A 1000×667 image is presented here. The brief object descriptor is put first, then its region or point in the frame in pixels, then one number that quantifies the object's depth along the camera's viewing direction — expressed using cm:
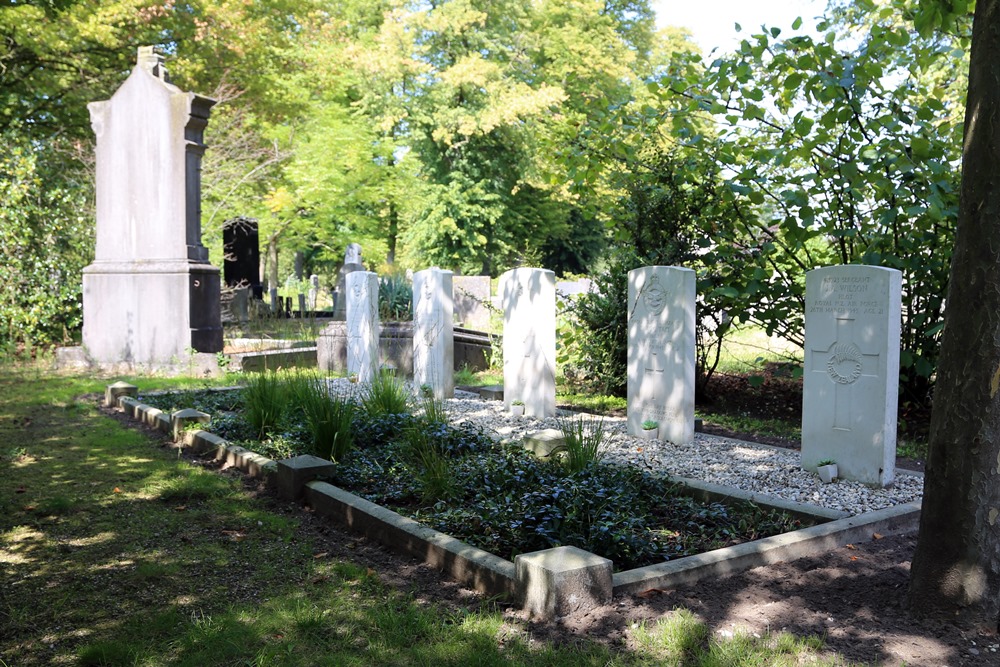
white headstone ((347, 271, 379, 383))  1138
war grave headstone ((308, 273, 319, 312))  2983
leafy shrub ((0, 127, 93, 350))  1305
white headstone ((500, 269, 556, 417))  879
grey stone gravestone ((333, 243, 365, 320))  2186
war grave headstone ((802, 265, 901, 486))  589
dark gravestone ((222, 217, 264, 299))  2067
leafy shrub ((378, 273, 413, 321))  1474
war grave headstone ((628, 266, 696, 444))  743
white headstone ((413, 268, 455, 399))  1007
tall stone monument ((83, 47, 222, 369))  1165
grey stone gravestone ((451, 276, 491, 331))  2050
